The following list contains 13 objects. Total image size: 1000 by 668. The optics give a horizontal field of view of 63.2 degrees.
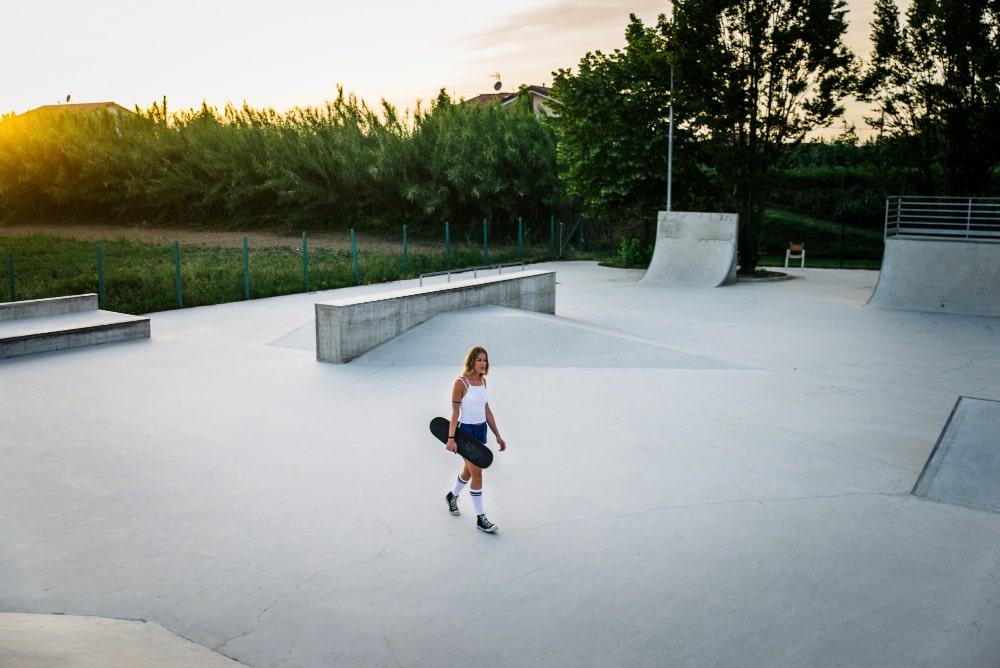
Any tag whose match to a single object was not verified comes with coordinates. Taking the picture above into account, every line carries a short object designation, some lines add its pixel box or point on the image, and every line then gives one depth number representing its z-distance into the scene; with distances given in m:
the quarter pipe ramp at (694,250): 23.62
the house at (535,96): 64.16
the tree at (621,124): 25.92
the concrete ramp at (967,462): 6.57
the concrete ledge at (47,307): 14.48
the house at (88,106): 80.49
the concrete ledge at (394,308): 11.80
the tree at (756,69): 23.81
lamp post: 24.44
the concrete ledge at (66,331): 12.46
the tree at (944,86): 22.69
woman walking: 5.89
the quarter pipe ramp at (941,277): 18.11
